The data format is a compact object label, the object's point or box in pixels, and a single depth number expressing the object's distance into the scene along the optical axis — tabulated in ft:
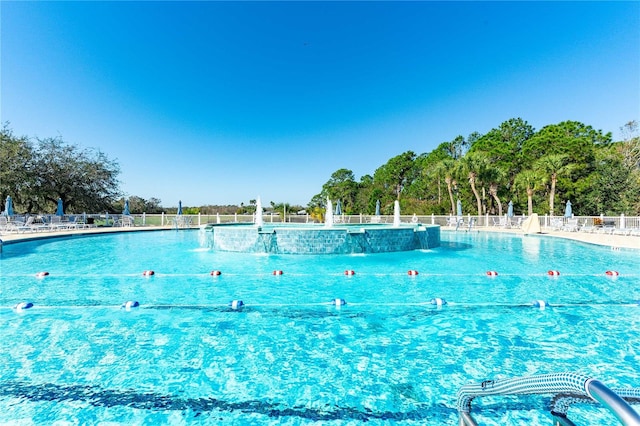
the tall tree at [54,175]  77.51
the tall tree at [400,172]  161.24
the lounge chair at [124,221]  81.66
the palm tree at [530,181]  95.69
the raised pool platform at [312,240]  39.93
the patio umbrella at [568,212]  70.48
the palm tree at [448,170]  104.08
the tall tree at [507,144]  115.14
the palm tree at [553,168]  93.20
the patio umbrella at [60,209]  70.21
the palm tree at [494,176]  100.27
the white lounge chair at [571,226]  65.31
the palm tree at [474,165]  98.17
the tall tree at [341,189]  171.53
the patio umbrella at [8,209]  60.54
